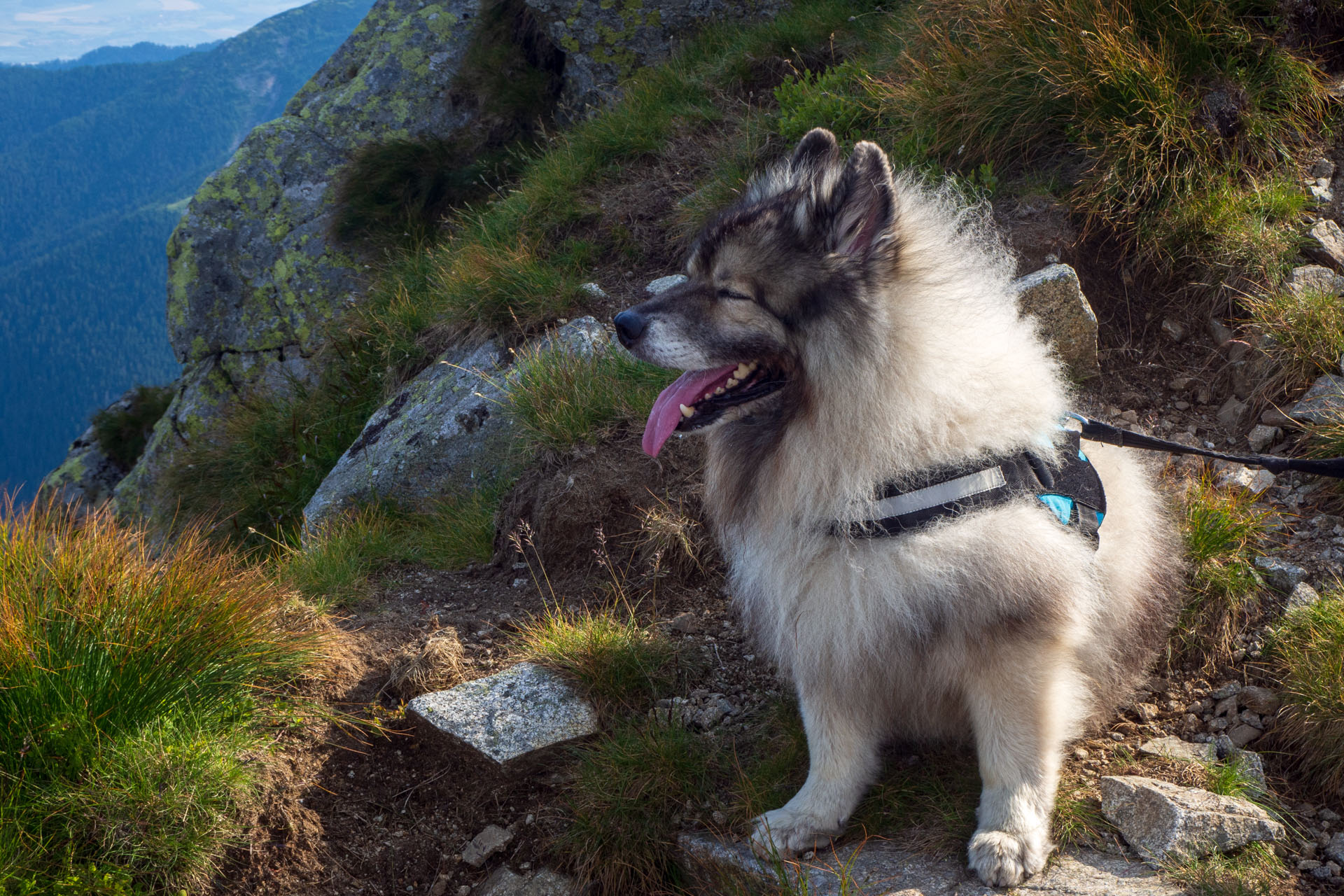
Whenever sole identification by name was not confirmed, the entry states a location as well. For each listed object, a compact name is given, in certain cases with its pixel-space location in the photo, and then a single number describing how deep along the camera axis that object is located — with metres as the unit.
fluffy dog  2.23
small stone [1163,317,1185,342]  4.28
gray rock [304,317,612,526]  5.27
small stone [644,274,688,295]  5.62
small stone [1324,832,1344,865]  2.26
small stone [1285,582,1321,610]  2.93
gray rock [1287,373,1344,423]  3.51
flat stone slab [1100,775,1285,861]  2.17
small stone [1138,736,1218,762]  2.63
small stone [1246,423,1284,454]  3.71
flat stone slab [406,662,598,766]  2.99
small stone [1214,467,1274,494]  3.55
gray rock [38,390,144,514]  10.80
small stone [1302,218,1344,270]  4.13
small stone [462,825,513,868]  2.80
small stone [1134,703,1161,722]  2.88
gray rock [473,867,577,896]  2.73
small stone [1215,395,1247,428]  3.90
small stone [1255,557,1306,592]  3.06
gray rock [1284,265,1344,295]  3.98
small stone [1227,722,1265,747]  2.70
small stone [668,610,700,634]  3.67
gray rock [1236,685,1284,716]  2.73
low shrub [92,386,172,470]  11.47
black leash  2.72
